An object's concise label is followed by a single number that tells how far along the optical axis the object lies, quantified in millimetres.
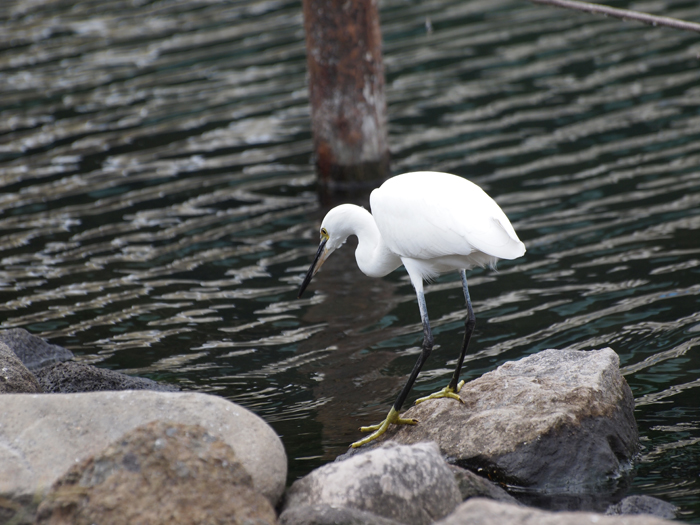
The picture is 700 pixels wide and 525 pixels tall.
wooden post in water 16156
